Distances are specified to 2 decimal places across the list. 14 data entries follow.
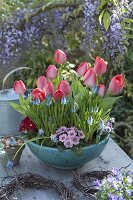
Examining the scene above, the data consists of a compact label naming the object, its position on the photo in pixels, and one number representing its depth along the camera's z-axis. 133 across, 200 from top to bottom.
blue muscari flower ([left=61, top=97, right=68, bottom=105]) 1.57
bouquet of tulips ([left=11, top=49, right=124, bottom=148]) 1.59
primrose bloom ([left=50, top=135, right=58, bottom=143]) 1.58
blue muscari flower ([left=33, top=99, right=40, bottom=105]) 1.59
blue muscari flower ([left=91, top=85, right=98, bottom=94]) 1.61
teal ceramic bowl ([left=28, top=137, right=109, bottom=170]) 1.61
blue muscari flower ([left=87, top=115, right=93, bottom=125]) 1.57
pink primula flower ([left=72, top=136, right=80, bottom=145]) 1.58
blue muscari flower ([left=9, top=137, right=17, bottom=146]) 1.75
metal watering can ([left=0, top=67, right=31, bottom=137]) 1.90
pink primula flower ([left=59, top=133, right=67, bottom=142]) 1.58
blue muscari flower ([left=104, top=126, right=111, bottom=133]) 1.64
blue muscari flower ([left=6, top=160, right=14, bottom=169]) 1.68
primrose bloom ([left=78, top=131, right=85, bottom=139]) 1.59
